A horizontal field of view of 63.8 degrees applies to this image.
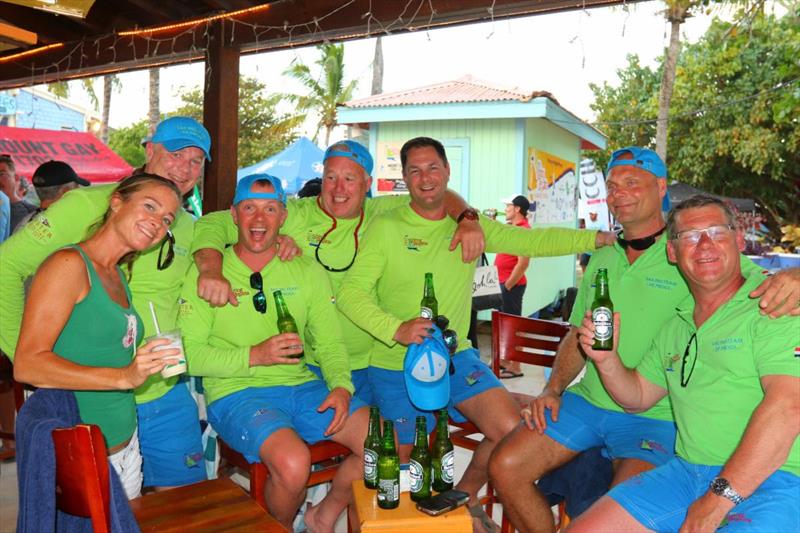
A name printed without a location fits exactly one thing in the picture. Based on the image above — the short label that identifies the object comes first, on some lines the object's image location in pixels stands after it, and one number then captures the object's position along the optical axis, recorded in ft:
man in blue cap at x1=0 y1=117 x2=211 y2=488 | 8.58
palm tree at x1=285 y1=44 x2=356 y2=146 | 86.07
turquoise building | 33.30
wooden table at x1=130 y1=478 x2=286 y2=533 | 6.95
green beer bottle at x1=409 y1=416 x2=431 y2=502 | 8.49
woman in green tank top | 6.58
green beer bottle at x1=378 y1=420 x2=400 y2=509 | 8.20
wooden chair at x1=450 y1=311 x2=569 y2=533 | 12.13
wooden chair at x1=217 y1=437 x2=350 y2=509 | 9.57
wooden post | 15.39
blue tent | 46.91
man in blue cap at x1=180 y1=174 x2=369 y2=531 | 9.43
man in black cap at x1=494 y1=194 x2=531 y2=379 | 26.12
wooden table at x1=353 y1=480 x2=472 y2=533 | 7.82
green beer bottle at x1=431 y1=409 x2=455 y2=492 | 9.10
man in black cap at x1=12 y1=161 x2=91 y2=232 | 16.98
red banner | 41.93
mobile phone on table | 7.96
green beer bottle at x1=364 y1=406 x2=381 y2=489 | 8.77
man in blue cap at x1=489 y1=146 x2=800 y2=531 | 9.63
